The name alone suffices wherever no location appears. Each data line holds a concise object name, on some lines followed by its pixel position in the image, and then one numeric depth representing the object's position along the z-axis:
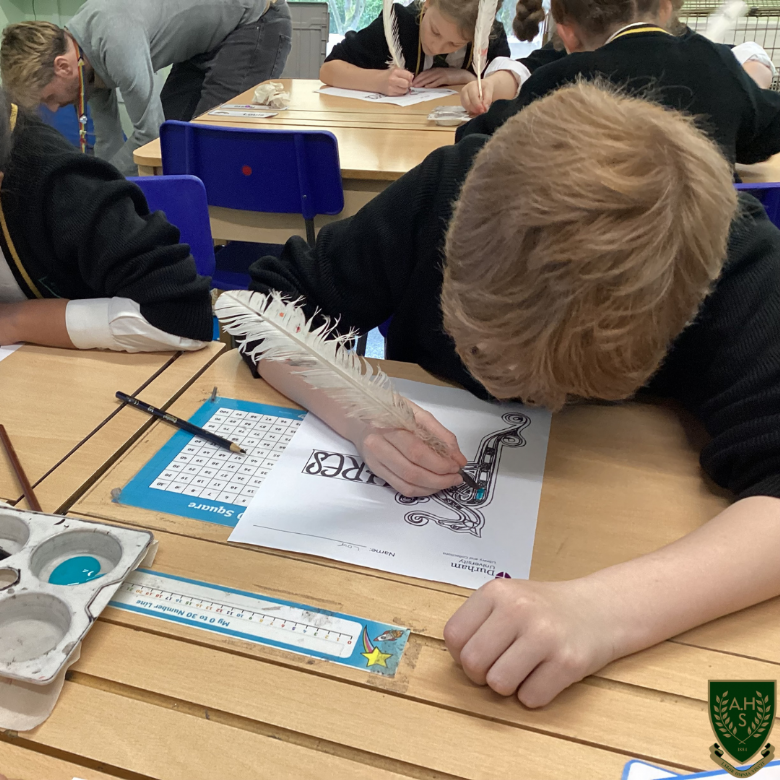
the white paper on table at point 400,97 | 2.80
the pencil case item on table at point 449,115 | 2.38
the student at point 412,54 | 2.86
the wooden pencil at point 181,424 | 0.88
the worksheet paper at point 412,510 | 0.71
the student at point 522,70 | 2.42
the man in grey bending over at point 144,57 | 2.87
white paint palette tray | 0.58
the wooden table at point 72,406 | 0.82
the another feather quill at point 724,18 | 3.11
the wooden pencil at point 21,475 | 0.76
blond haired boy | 0.58
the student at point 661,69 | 1.56
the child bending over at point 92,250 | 1.09
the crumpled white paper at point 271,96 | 2.71
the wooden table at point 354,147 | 2.00
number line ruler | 0.60
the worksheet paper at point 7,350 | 1.08
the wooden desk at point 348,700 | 0.52
